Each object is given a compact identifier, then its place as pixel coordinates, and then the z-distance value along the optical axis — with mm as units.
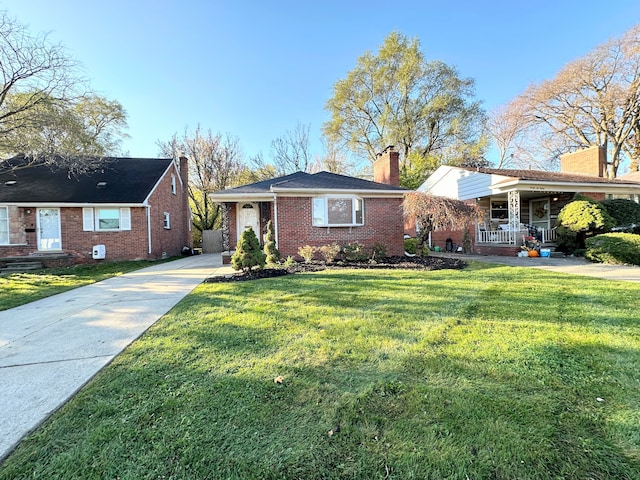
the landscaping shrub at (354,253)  10005
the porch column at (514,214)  12469
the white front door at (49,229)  12695
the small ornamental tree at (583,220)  10648
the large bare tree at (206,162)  23859
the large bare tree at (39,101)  8414
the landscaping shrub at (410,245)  13305
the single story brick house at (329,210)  10812
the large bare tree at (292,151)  27047
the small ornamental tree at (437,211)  9648
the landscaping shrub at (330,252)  9789
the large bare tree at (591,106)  19062
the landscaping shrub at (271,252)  9336
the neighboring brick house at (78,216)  12445
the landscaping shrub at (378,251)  10406
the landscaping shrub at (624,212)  11867
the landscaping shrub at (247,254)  7609
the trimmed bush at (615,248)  8758
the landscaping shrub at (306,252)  9438
